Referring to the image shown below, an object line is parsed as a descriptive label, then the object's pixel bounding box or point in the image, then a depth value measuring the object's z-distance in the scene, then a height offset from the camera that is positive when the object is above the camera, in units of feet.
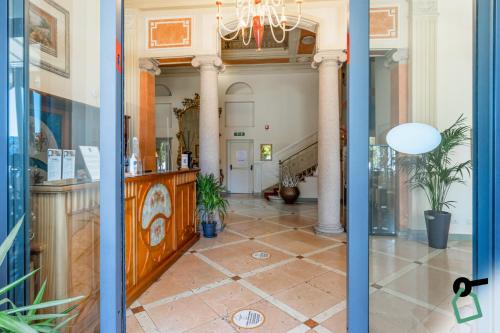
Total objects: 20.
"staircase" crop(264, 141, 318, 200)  29.04 -0.32
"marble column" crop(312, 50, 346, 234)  14.65 +0.80
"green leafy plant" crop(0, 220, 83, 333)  2.34 -1.57
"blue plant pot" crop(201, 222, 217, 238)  13.88 -3.85
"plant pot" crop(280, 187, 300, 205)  24.91 -3.30
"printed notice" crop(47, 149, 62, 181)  4.81 -0.05
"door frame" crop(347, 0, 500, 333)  3.05 -0.01
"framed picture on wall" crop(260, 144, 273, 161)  30.68 +1.28
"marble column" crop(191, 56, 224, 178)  15.53 +2.70
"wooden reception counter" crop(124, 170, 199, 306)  7.46 -2.37
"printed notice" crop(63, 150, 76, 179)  5.18 -0.03
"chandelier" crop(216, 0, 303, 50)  9.73 +5.83
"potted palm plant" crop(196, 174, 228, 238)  13.88 -2.29
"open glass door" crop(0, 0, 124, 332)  3.44 +0.21
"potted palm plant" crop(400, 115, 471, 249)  3.60 -0.20
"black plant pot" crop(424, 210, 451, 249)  3.78 -1.04
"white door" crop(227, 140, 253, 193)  31.14 -0.72
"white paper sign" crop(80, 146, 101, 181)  3.93 +0.02
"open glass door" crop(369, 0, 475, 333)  3.50 -0.12
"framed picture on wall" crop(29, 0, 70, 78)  4.42 +2.49
